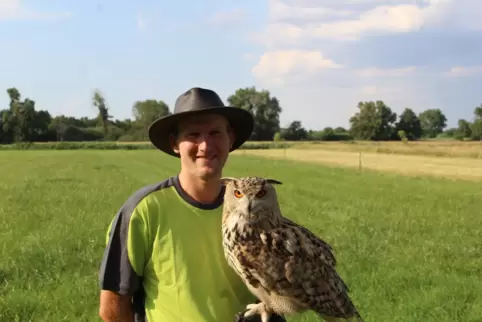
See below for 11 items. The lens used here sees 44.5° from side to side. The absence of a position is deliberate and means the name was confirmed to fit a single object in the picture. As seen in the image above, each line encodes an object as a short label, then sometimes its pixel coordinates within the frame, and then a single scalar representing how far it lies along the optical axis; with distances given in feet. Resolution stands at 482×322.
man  9.43
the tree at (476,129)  340.59
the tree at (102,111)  407.23
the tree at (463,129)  363.33
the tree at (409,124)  379.76
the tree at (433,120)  510.17
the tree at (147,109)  423.06
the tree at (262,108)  362.33
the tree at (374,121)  369.50
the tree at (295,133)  358.23
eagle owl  9.08
